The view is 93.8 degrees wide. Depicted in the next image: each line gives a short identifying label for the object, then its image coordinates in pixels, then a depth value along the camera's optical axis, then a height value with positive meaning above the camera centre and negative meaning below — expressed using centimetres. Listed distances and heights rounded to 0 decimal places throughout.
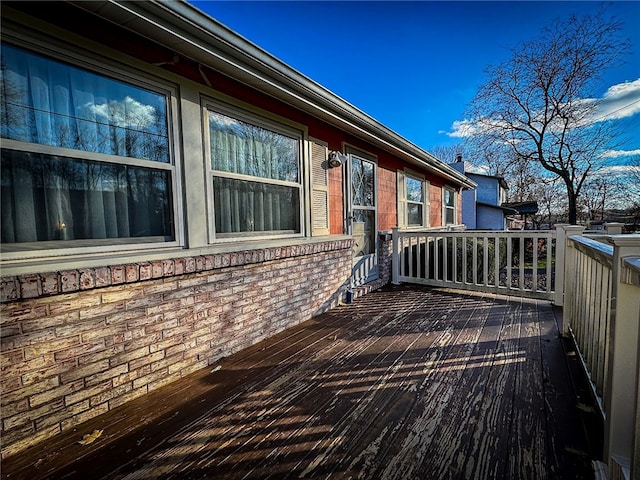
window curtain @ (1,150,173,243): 167 +18
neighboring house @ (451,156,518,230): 1543 +42
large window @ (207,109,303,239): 280 +49
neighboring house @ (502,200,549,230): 1458 -4
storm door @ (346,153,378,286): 482 +8
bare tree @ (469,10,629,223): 1071 +488
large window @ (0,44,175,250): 166 +45
